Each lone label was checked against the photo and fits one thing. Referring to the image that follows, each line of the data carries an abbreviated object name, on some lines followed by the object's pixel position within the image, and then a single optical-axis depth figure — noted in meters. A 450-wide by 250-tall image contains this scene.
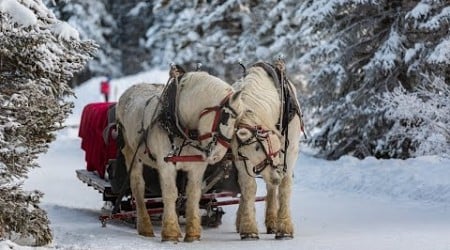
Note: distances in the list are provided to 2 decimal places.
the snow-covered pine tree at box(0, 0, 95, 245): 14.05
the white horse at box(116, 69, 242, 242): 15.51
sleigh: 18.92
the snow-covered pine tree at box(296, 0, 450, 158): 31.52
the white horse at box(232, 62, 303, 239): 15.97
